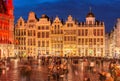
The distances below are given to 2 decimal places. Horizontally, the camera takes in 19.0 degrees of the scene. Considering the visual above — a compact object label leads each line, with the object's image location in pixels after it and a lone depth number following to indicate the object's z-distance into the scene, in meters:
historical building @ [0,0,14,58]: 83.50
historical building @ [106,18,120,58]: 104.39
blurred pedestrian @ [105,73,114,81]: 17.58
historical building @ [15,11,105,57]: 89.69
